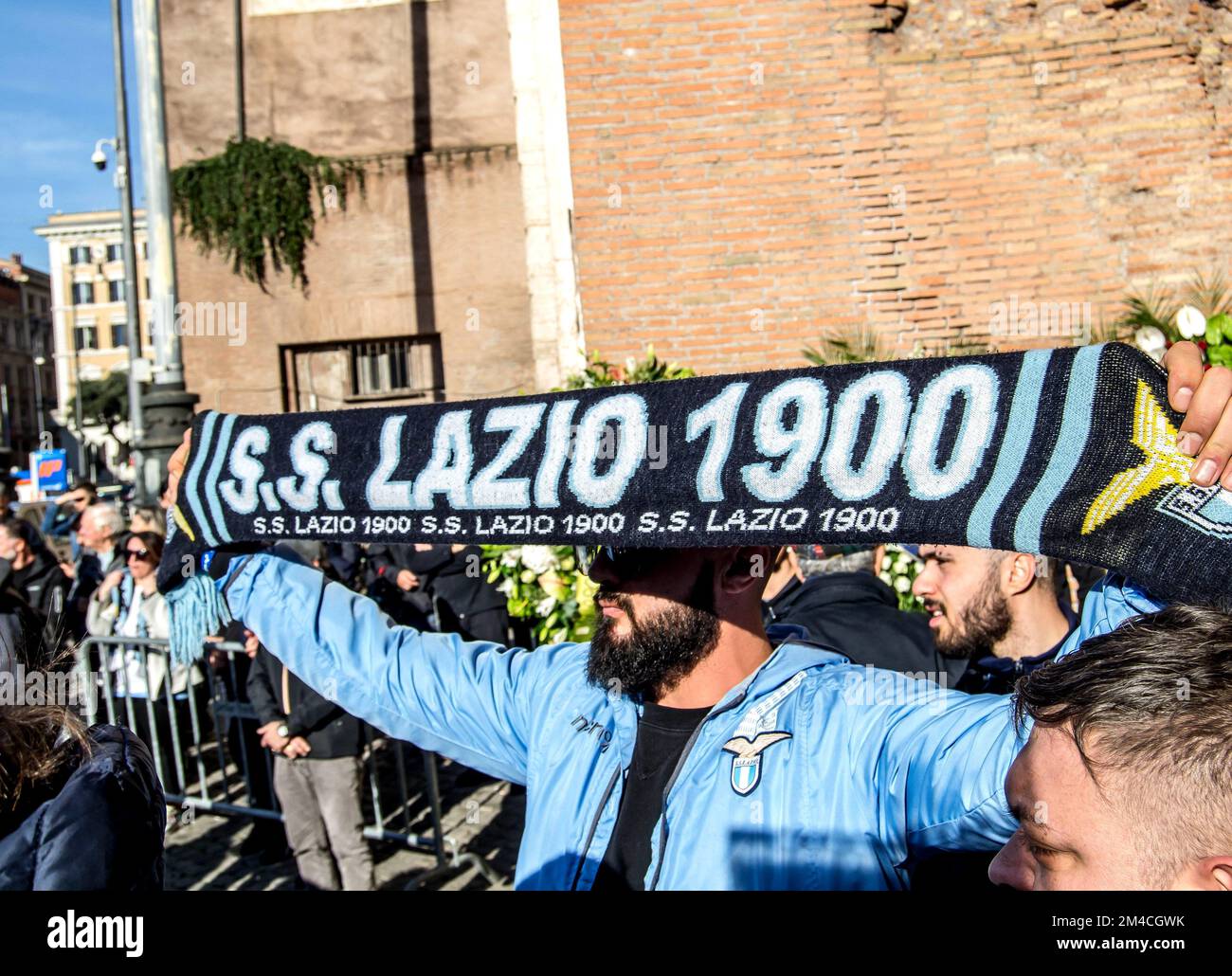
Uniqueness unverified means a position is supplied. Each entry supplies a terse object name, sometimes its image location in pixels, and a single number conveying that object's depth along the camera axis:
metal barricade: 5.78
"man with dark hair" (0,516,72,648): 7.35
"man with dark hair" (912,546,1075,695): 3.33
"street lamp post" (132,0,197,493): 7.73
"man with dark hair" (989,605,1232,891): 1.27
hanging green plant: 11.72
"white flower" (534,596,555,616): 6.04
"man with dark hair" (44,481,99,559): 9.48
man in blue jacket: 1.87
